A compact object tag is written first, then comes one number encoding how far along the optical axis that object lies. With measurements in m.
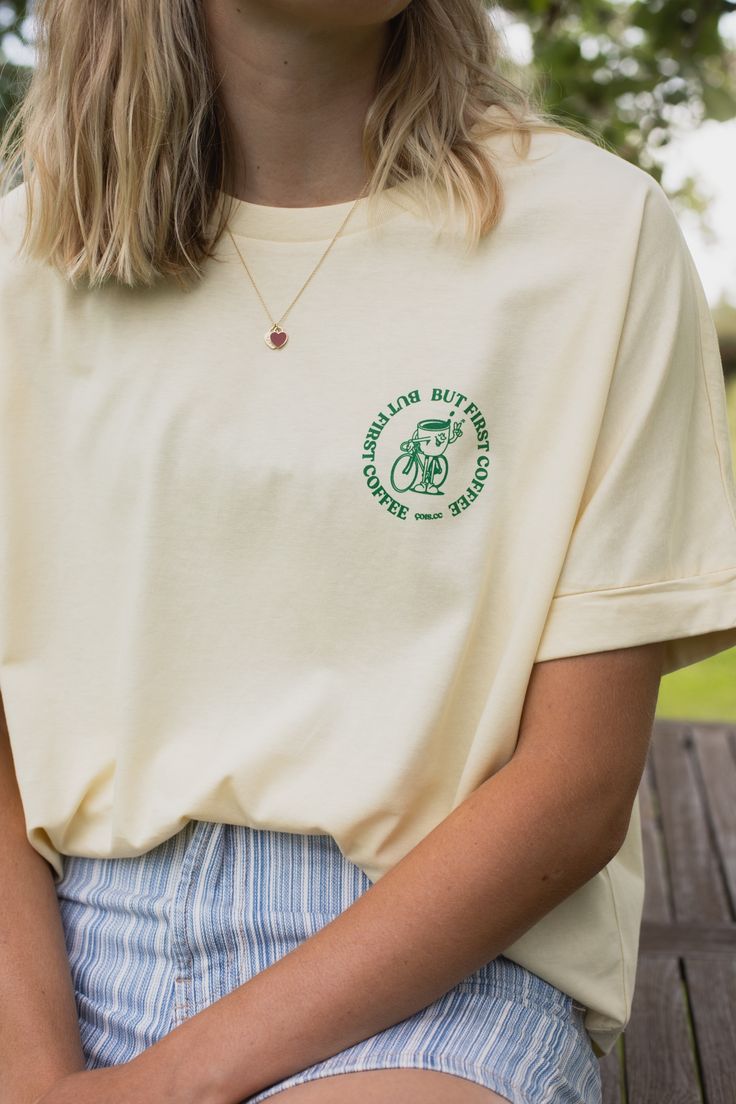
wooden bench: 1.88
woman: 1.15
